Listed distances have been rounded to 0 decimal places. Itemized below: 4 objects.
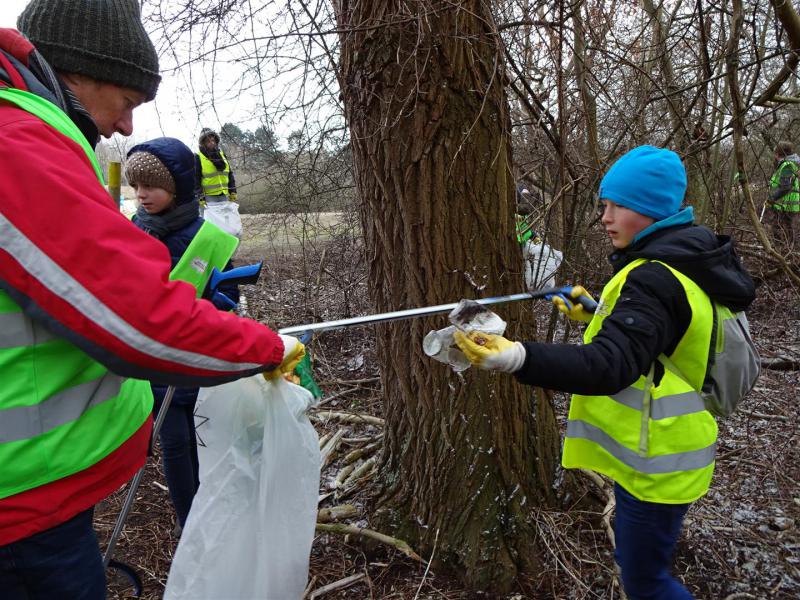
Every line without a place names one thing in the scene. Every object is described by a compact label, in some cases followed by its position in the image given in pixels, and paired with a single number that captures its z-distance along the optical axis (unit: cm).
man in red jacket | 95
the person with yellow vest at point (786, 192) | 592
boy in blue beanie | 140
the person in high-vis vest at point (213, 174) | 639
